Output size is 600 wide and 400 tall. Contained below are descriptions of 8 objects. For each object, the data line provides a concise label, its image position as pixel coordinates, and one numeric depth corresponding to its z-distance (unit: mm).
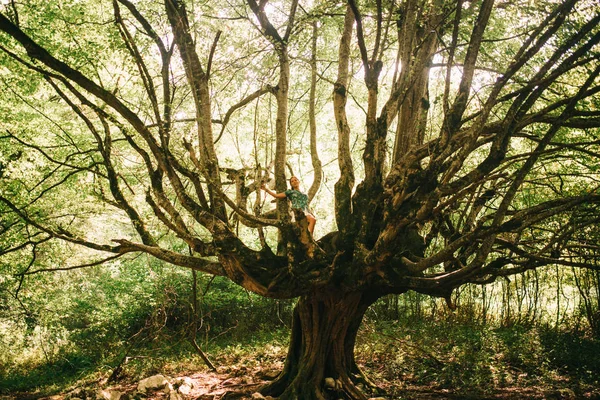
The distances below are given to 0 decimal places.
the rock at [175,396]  6496
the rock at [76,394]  7271
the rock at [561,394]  6223
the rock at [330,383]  6281
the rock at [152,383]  7031
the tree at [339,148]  4711
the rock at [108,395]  6581
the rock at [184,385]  6898
